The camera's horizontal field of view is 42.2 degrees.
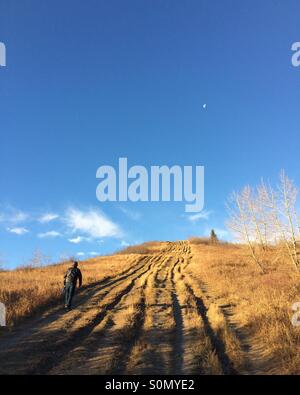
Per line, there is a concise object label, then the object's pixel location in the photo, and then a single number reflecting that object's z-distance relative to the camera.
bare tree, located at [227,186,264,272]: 44.42
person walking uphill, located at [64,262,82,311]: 17.45
